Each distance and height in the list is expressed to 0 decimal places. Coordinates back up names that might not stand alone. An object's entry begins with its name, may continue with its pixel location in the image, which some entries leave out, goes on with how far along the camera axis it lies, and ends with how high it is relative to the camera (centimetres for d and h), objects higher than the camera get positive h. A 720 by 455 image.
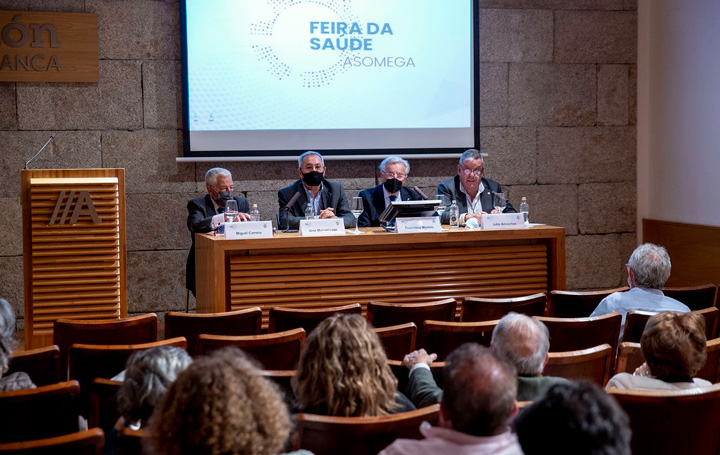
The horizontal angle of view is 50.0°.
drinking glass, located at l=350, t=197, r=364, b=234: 507 -1
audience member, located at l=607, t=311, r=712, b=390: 238 -47
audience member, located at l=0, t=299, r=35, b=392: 242 -50
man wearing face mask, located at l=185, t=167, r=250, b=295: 556 +2
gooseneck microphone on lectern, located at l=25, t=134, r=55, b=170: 581 +43
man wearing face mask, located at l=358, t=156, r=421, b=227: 573 +9
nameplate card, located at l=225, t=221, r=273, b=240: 448 -14
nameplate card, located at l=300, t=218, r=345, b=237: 461 -13
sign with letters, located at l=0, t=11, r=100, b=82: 592 +124
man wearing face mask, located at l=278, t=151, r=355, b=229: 560 +9
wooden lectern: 458 -24
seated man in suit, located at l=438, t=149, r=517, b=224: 579 +12
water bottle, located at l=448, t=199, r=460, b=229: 511 -8
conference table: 454 -38
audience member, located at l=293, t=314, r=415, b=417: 203 -46
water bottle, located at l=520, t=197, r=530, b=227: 518 -3
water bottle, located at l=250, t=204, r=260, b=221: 489 -6
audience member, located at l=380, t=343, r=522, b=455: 166 -46
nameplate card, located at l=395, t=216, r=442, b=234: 472 -12
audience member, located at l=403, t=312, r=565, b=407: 240 -50
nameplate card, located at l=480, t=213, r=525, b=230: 487 -11
